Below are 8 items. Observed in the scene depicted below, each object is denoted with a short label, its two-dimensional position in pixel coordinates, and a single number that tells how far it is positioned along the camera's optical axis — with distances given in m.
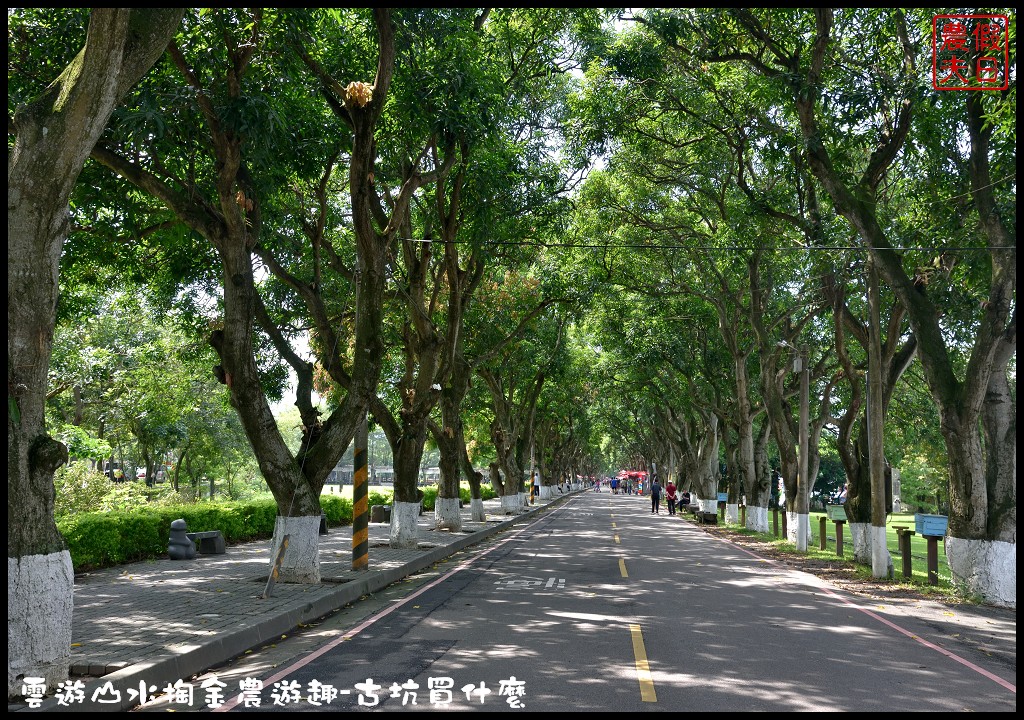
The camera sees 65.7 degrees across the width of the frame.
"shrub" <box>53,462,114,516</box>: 15.92
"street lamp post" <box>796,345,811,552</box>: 19.56
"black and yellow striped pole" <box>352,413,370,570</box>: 13.43
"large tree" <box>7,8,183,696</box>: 5.95
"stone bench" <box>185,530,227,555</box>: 16.75
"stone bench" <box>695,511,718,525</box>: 32.06
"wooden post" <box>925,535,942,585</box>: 14.02
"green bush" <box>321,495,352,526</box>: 25.16
